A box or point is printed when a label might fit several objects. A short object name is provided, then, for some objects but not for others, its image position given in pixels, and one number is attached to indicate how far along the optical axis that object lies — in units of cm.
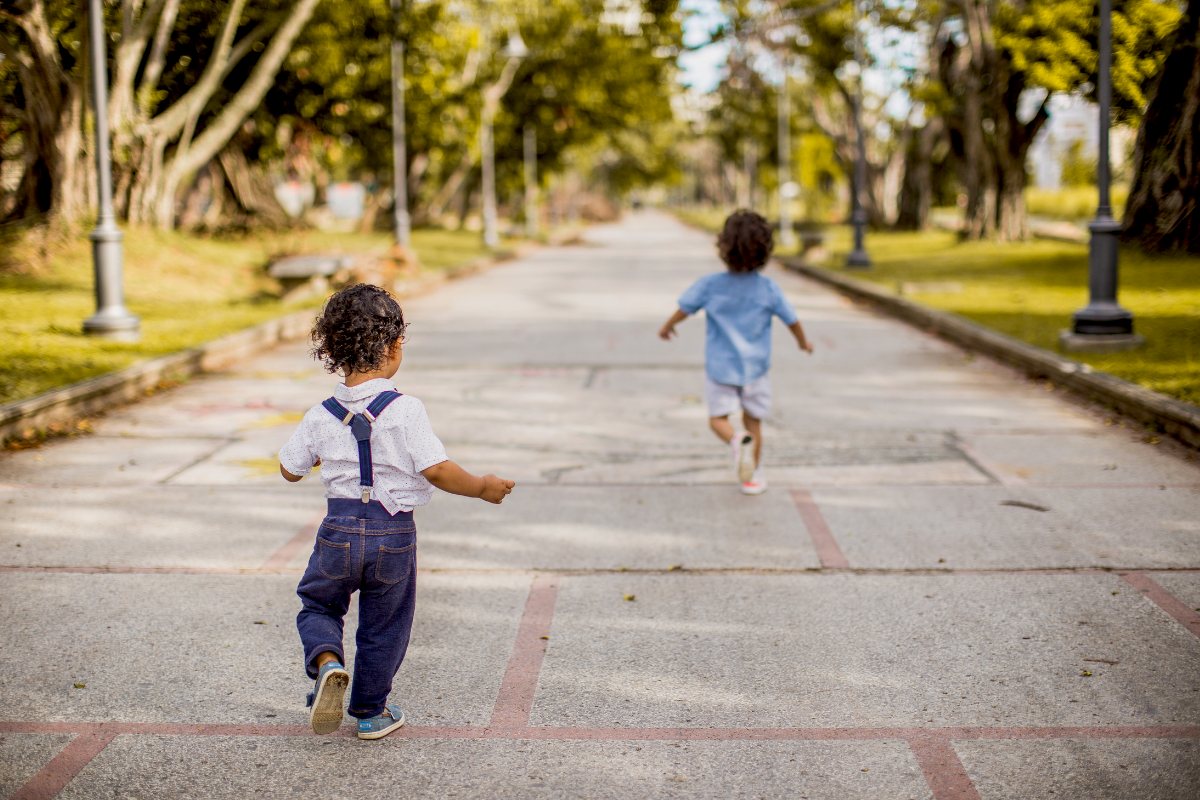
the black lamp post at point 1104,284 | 1061
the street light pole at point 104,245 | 1149
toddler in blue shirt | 638
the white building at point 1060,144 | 2414
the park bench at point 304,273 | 1653
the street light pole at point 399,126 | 2452
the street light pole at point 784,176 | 3709
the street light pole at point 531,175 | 4725
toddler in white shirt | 336
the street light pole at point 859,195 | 2347
